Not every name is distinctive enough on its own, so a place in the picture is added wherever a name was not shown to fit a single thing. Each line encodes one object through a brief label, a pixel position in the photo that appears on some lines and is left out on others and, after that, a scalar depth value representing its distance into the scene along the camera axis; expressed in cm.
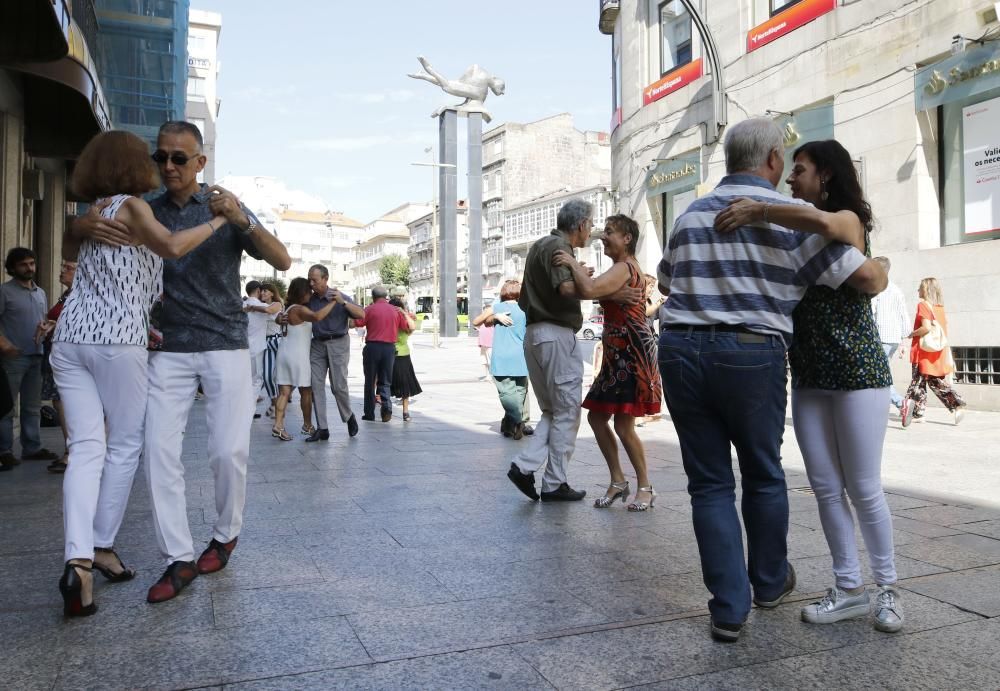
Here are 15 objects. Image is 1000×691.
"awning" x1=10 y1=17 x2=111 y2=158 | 886
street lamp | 4084
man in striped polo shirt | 312
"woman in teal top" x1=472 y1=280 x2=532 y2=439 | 926
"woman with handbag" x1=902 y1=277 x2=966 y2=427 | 987
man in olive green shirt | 562
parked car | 4568
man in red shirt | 1142
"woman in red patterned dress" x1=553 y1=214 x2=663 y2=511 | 553
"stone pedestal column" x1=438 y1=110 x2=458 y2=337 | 4900
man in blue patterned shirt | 375
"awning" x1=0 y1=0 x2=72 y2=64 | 723
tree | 9244
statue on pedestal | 4959
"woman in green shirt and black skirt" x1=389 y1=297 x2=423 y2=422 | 1177
